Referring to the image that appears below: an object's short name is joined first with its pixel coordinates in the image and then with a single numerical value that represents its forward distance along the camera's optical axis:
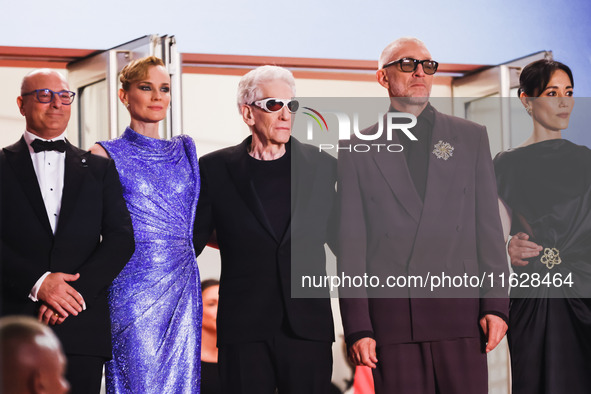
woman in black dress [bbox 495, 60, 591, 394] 7.51
